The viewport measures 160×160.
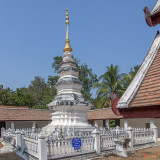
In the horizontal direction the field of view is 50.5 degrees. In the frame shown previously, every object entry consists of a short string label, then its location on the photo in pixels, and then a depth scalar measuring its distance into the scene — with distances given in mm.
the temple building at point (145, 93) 2949
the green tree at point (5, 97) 29184
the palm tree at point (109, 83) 23767
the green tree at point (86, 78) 33250
